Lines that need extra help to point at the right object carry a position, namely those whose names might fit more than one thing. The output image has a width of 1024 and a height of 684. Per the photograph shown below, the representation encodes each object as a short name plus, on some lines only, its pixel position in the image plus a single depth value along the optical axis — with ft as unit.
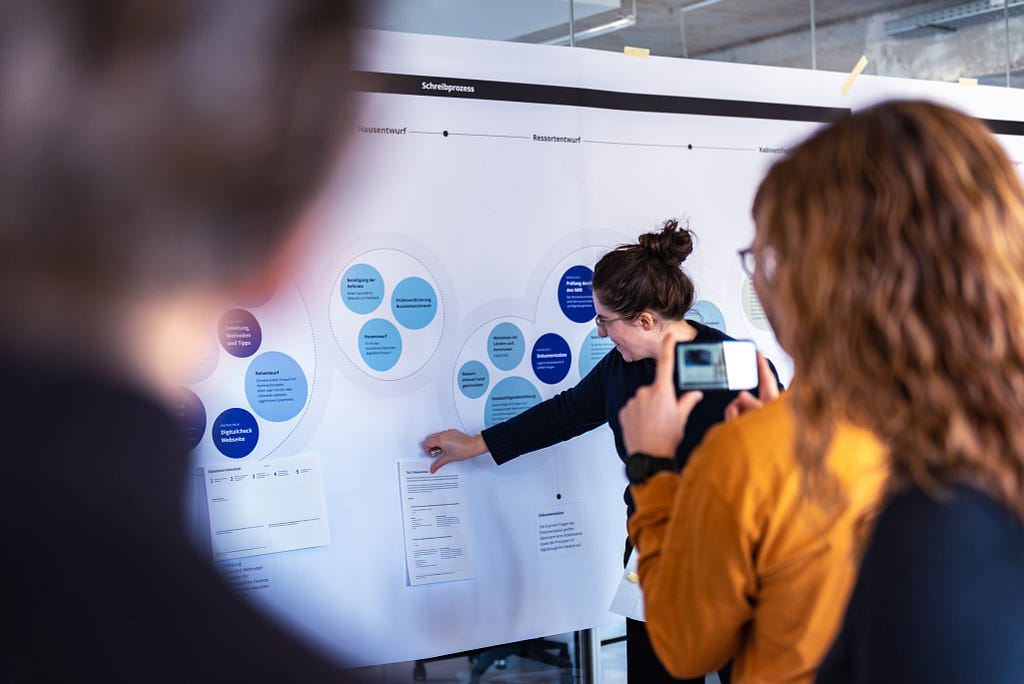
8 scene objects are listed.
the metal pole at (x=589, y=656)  11.13
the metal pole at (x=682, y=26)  21.91
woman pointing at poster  9.61
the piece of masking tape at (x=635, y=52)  10.75
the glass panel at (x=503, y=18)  9.98
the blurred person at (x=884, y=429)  3.42
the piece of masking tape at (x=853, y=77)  11.98
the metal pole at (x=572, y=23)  11.59
